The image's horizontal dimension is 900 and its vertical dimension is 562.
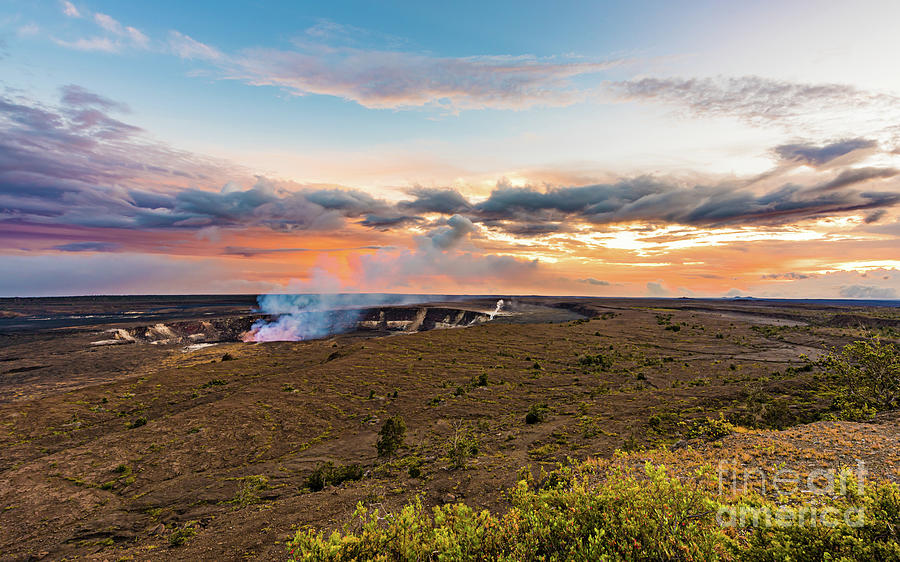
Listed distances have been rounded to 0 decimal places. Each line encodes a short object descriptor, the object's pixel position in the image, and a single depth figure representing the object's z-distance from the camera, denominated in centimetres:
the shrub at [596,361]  4059
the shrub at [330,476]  1702
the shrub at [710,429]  1833
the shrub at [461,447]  1823
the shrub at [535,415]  2447
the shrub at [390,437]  2059
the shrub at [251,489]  1620
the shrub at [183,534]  1296
